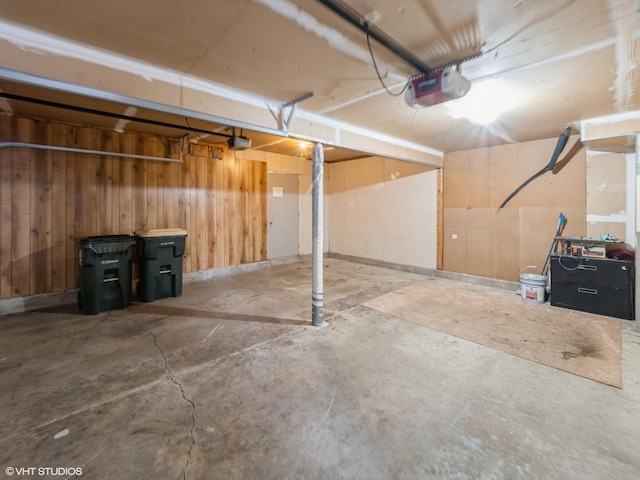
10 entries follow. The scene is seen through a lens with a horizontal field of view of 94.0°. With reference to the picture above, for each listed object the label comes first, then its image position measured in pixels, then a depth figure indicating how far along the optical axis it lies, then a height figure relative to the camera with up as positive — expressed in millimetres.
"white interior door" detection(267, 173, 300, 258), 6617 +489
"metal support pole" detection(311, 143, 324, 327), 3381 +8
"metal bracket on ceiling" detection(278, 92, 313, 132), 3066 +1224
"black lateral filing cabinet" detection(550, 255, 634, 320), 3570 -602
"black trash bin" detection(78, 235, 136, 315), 3596 -464
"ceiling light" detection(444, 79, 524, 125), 2674 +1371
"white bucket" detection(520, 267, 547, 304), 4121 -697
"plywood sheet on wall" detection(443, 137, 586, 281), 4496 +495
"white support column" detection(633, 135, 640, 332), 3193 +76
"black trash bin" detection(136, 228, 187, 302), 4129 -378
